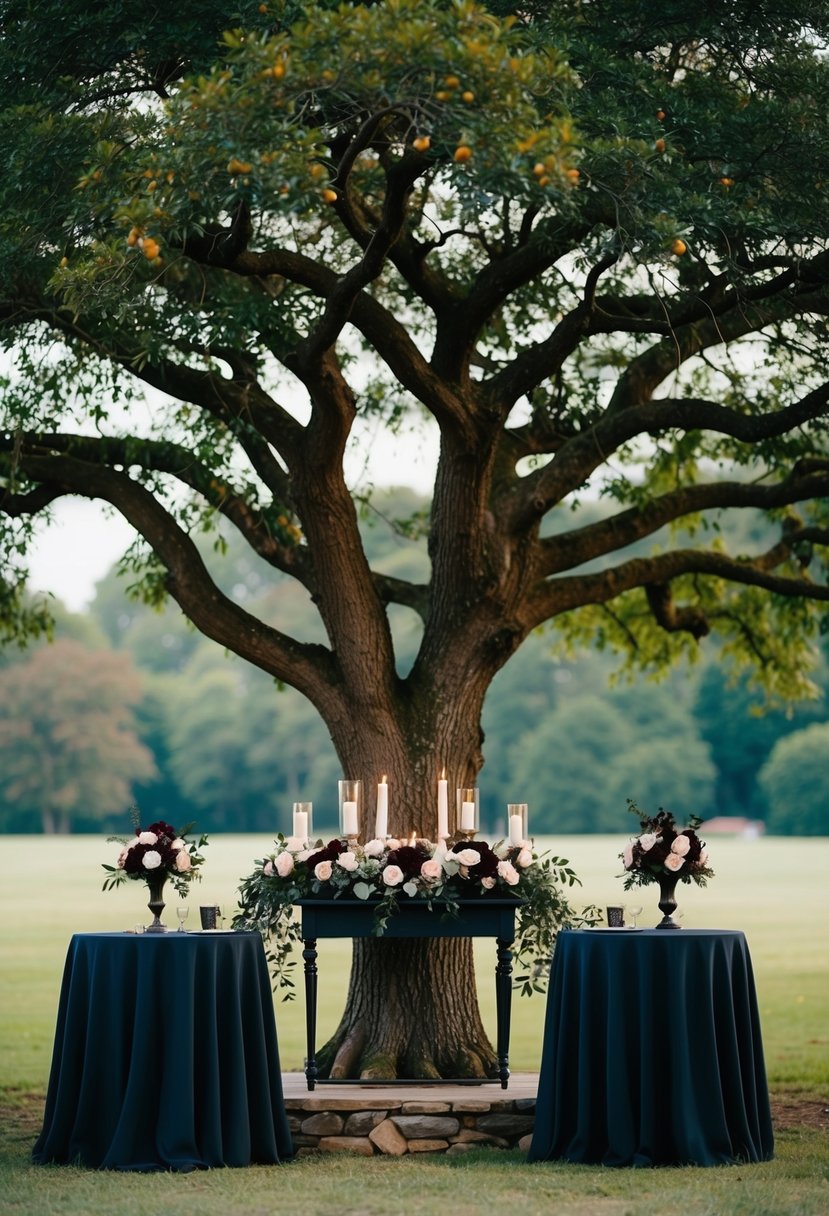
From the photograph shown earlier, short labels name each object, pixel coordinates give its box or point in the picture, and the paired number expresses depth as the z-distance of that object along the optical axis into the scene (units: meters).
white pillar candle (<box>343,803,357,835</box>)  9.36
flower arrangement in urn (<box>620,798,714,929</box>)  8.61
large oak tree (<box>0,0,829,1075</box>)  7.05
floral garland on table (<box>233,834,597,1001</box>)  8.92
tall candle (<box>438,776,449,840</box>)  9.54
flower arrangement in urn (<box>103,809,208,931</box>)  8.57
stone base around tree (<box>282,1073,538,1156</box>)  8.55
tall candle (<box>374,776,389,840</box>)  9.45
